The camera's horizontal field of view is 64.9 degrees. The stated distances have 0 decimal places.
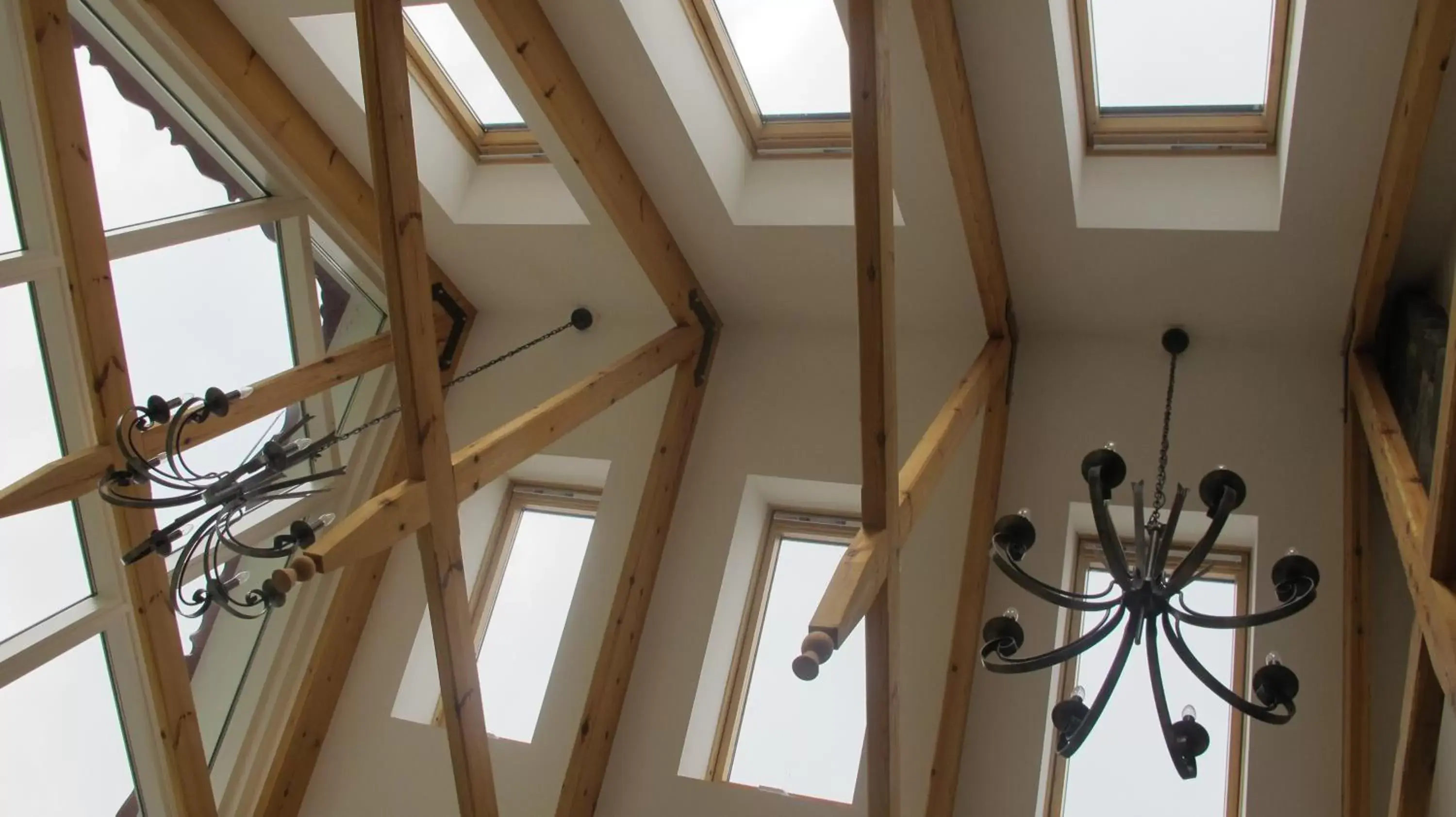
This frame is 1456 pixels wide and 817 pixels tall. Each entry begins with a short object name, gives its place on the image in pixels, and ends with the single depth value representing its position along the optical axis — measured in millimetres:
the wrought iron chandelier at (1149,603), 2506
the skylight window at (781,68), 4082
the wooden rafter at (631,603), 4035
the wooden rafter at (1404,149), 2773
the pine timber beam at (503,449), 2959
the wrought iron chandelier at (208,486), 3100
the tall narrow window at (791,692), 4121
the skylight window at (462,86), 4465
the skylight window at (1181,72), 3633
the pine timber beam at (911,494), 2604
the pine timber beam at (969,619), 3625
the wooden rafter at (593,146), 3680
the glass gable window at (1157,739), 3652
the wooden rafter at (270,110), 4043
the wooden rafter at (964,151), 3264
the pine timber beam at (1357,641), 3193
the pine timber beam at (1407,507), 2299
